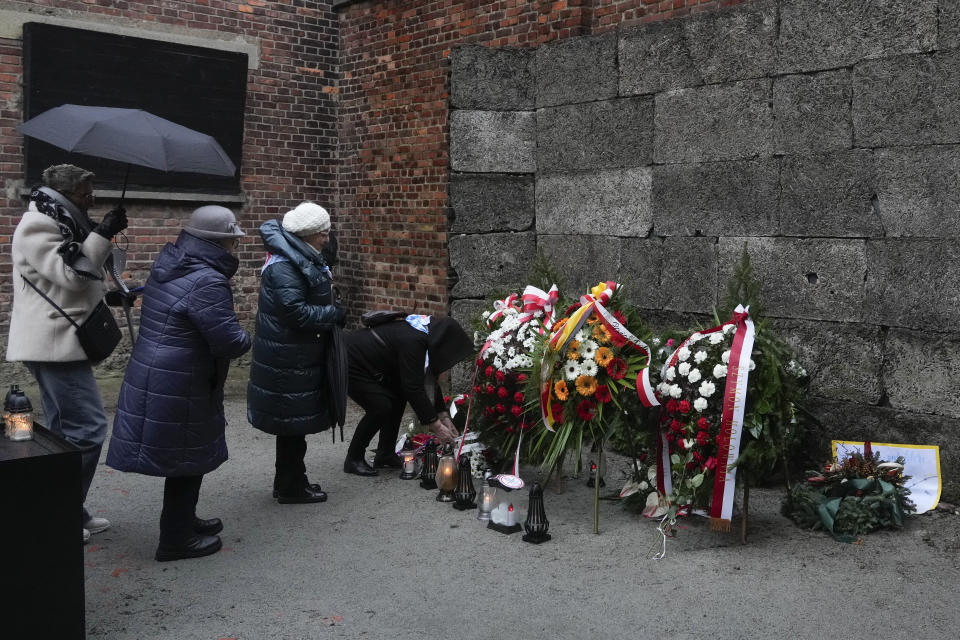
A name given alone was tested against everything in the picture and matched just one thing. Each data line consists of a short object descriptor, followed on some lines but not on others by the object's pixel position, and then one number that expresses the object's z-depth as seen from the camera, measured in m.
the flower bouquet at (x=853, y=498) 5.21
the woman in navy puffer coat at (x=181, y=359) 4.58
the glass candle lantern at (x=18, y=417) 3.89
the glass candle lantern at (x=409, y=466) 6.45
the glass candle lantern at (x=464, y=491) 5.79
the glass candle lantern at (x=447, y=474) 5.85
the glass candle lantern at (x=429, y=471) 6.20
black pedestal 3.46
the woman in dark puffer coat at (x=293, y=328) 5.45
